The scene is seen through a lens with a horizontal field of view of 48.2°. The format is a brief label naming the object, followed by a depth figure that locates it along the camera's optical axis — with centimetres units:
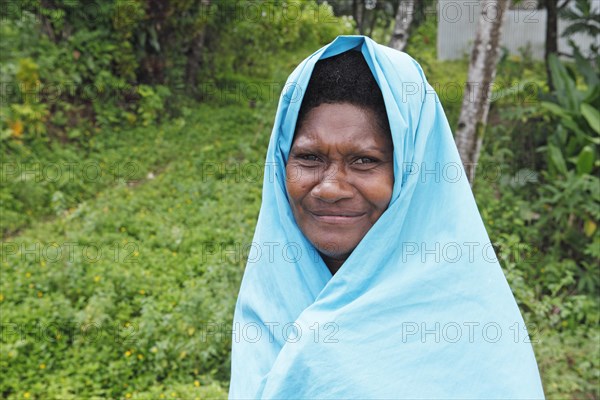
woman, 146
